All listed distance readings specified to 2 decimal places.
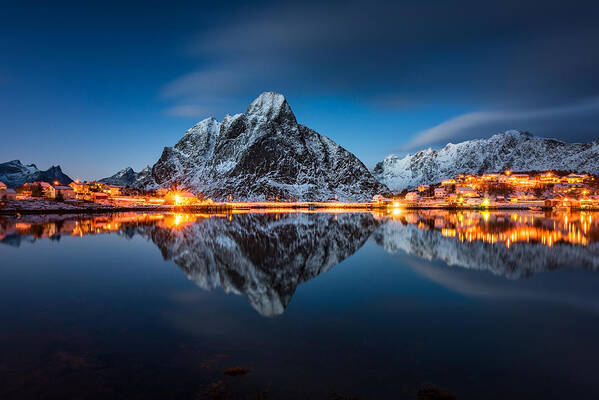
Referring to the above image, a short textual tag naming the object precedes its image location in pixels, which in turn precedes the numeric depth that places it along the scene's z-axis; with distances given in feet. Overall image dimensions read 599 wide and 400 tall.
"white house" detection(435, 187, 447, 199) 632.38
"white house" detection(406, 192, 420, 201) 643.29
